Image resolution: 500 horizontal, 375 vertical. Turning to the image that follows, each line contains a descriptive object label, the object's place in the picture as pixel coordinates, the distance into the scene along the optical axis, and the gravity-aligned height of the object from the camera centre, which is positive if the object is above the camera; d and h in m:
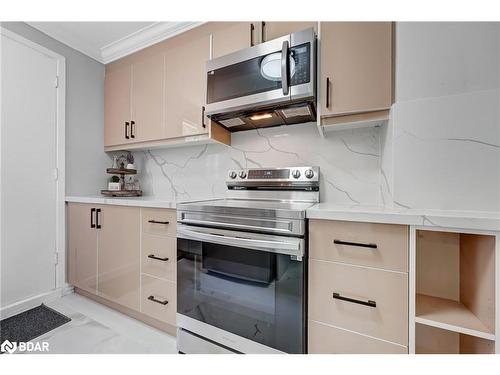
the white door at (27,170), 1.66 +0.10
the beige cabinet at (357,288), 0.92 -0.45
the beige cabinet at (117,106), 2.10 +0.76
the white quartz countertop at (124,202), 1.45 -0.13
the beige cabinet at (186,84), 1.69 +0.79
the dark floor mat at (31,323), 1.44 -0.98
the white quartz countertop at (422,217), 0.80 -0.12
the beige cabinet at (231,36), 1.49 +1.02
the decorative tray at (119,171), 2.16 +0.13
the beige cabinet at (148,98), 1.90 +0.75
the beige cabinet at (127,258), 1.46 -0.55
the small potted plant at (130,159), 2.33 +0.26
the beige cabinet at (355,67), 1.16 +0.63
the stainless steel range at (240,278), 1.06 -0.49
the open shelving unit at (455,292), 0.86 -0.48
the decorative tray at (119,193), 2.07 -0.09
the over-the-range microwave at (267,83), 1.27 +0.62
